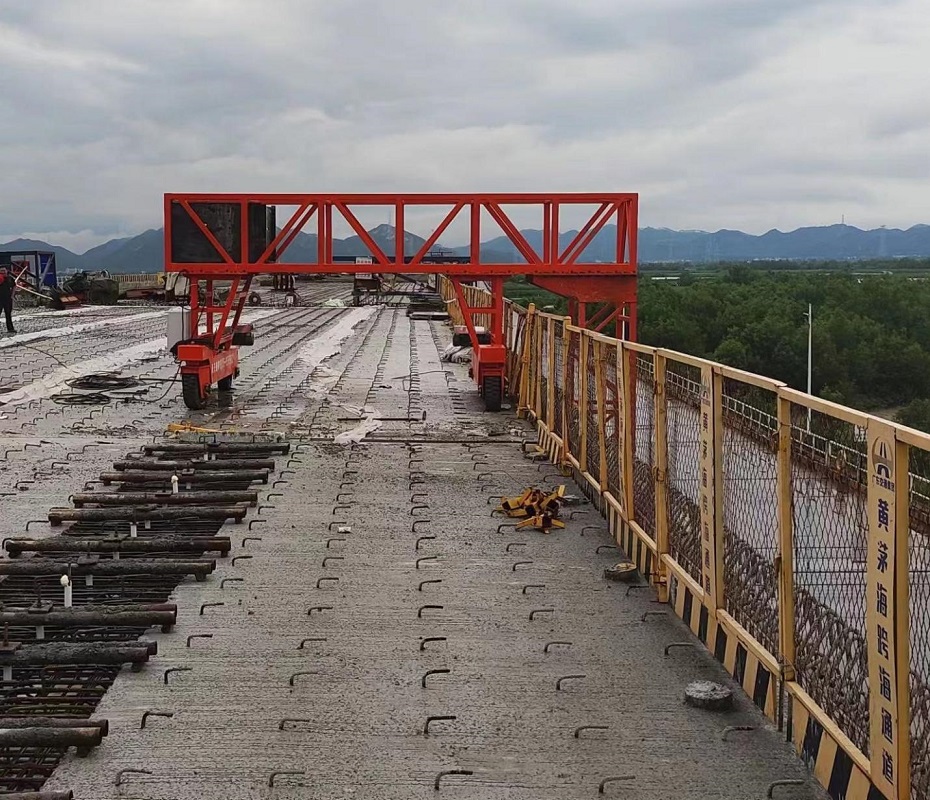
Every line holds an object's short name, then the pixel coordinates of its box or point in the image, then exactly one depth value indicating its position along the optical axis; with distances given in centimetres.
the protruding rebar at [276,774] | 459
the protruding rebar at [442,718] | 521
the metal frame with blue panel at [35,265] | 5153
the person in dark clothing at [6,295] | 3155
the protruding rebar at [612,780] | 459
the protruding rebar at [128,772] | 461
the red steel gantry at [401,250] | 1664
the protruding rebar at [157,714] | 520
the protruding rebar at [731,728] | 509
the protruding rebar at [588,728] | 515
